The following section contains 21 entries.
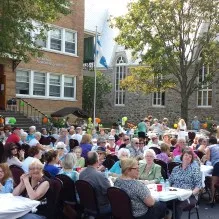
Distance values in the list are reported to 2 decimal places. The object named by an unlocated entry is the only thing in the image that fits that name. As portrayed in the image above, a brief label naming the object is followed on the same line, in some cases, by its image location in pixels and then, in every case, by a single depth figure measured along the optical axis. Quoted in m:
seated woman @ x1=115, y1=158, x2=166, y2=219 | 3.72
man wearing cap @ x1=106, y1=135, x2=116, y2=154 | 8.00
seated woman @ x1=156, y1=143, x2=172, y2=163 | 6.28
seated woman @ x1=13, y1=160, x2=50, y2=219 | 3.79
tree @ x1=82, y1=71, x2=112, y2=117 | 22.96
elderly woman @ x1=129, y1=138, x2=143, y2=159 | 6.95
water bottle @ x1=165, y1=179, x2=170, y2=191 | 4.38
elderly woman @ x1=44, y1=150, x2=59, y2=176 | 4.84
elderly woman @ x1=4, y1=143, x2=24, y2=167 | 5.56
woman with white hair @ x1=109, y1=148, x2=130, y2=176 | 5.46
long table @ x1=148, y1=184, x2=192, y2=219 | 4.03
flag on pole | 18.07
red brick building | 15.32
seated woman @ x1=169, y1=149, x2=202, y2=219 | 4.57
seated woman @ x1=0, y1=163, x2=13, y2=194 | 4.02
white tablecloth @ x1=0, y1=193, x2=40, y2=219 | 3.40
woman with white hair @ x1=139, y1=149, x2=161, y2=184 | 4.96
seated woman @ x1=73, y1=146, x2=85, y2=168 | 5.99
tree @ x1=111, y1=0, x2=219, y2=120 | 16.00
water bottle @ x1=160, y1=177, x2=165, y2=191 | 4.38
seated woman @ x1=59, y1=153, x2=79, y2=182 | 4.69
